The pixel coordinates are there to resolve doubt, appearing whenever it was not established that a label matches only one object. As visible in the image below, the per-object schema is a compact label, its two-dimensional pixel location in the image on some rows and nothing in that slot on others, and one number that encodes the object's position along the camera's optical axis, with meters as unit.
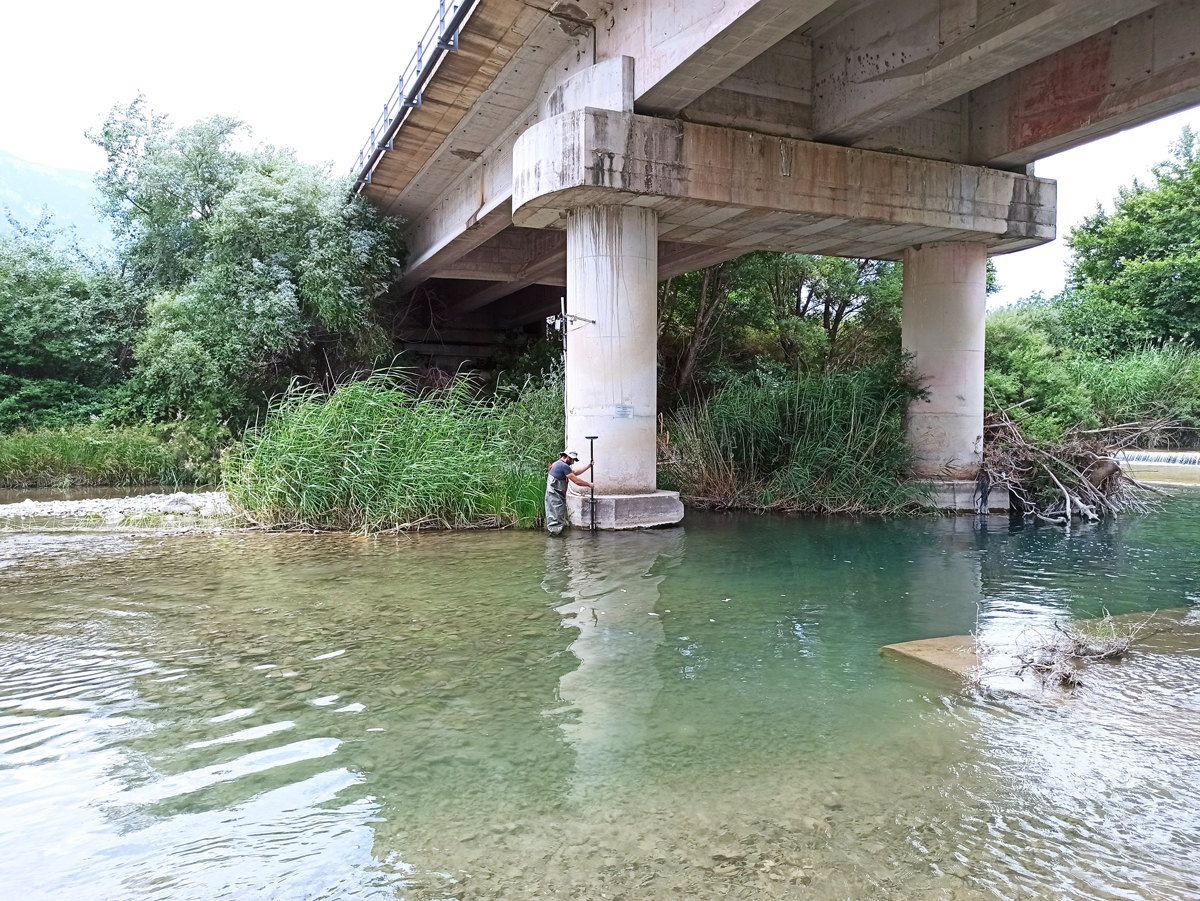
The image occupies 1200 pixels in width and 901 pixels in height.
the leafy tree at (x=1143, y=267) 28.83
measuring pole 11.48
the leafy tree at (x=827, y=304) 22.06
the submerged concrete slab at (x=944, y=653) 5.11
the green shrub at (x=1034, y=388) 15.30
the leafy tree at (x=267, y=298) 18.23
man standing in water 10.95
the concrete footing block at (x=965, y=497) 13.91
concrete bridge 9.98
